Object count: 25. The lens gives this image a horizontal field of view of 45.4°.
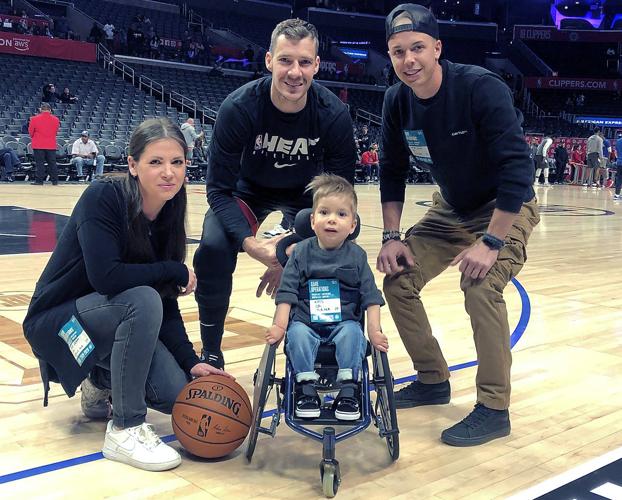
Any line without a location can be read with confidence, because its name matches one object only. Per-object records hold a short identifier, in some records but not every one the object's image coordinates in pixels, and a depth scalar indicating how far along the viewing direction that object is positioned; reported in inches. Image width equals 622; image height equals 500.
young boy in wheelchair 100.0
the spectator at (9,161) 568.1
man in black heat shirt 128.3
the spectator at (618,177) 630.0
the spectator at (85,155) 578.7
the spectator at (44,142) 518.0
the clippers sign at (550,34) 1537.9
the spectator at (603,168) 832.3
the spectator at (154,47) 989.2
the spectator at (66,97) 728.3
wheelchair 91.4
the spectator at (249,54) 1104.8
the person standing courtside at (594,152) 786.0
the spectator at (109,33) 953.5
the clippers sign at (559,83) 1449.3
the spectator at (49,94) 702.5
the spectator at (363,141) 812.9
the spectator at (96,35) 919.0
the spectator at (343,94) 1022.4
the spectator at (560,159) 959.6
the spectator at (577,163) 986.1
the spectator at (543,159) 809.5
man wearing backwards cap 112.5
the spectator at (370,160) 797.2
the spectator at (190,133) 596.3
